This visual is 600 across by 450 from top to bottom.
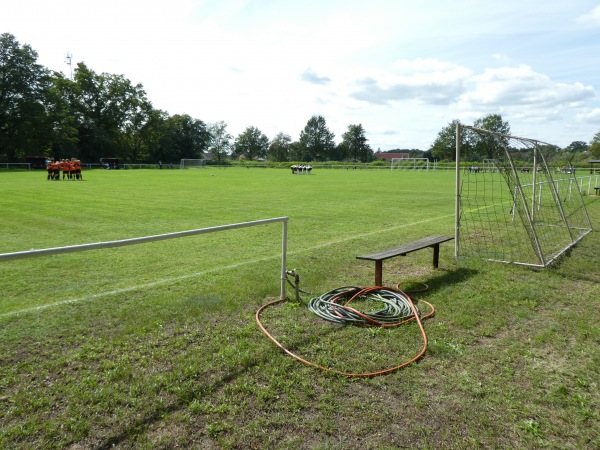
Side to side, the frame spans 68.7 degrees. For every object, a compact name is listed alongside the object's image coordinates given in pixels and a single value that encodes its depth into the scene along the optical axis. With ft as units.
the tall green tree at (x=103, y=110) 237.45
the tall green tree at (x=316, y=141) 394.52
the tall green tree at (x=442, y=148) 234.29
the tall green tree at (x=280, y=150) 403.95
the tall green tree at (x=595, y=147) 206.16
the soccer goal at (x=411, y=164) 204.54
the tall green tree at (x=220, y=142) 426.51
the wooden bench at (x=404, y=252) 19.66
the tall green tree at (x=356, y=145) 386.73
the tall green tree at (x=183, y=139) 287.07
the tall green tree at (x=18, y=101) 188.34
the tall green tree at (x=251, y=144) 427.74
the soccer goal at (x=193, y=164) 240.16
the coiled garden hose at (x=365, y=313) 15.94
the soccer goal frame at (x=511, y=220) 25.40
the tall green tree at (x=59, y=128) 202.28
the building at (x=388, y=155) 439.14
